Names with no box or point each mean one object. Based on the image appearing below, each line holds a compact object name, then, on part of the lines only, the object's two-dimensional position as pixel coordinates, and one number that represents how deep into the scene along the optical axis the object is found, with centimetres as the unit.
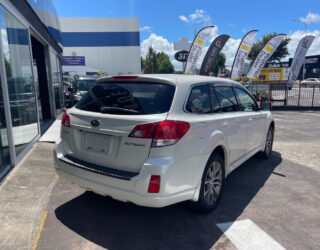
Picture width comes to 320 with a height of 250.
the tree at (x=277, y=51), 5664
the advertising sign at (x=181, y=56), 2983
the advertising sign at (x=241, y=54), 1784
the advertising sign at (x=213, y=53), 1845
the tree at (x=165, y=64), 8174
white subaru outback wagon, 250
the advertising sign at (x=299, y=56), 1809
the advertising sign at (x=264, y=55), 1745
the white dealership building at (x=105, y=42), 5112
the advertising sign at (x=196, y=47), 1842
